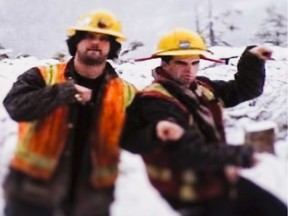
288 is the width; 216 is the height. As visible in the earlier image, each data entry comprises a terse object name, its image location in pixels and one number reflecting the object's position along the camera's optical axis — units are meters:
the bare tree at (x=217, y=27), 26.39
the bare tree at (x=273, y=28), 27.88
